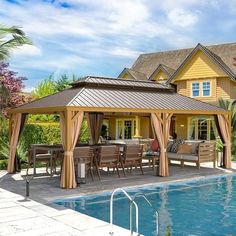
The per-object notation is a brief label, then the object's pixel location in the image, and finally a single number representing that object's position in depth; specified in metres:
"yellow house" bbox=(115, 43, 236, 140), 22.81
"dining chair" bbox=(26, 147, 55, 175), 10.93
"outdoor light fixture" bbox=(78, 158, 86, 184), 9.34
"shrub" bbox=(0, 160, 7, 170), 12.47
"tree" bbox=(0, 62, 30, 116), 17.34
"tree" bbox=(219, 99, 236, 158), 16.67
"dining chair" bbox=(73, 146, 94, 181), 9.75
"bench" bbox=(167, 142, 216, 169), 12.40
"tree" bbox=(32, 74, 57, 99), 30.78
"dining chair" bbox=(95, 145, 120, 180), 10.20
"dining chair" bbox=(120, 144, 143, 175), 10.81
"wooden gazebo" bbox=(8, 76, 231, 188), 9.13
